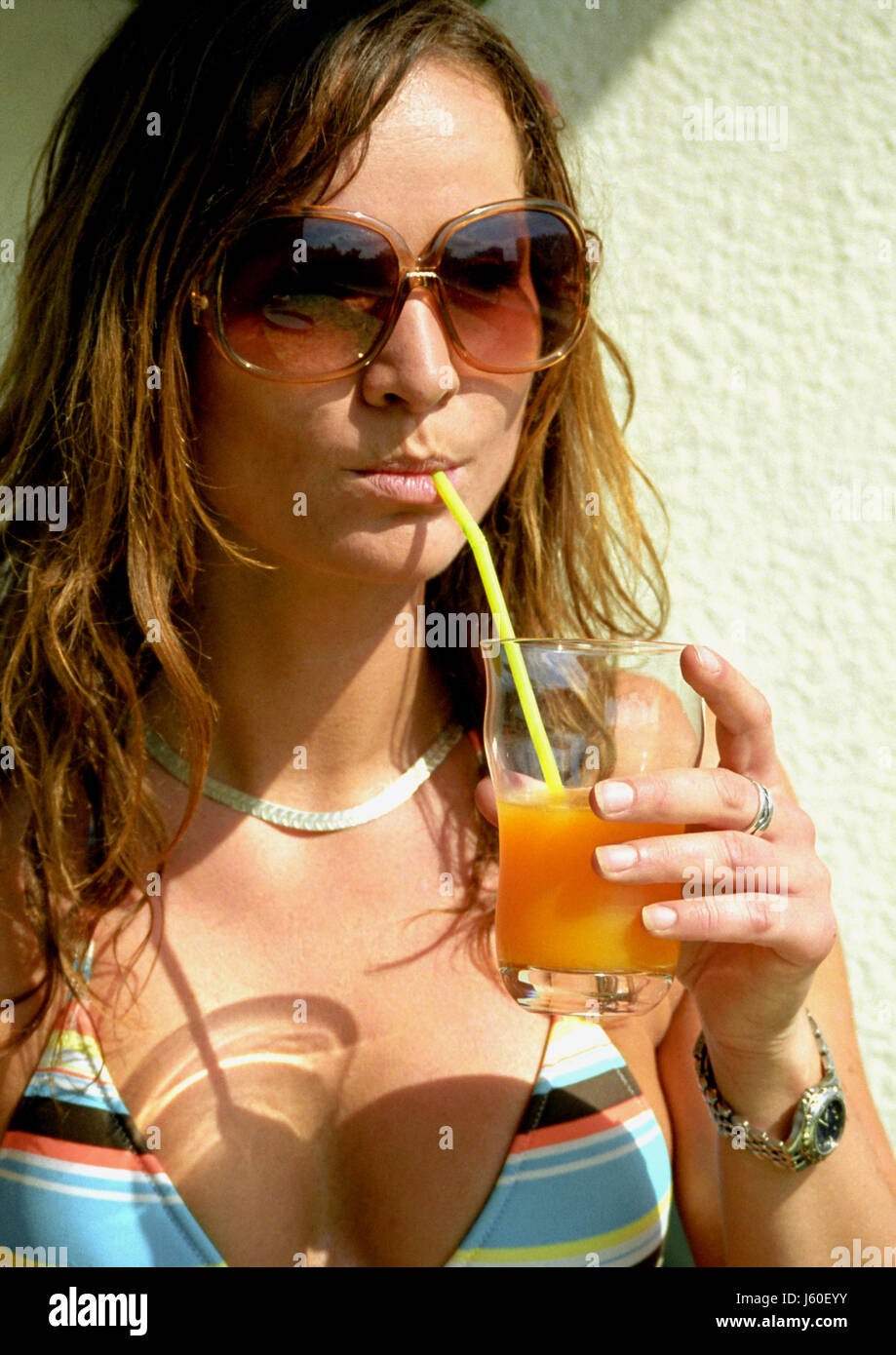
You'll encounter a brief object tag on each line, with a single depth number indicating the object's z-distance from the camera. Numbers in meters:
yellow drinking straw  1.23
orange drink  1.23
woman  1.29
